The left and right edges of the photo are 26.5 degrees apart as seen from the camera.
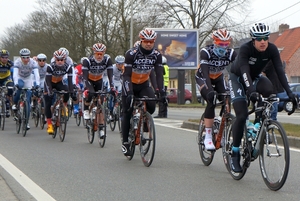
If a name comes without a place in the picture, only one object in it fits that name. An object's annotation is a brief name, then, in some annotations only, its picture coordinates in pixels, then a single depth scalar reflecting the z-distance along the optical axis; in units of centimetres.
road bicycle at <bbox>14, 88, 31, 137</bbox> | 1443
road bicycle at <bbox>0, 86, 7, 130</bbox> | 1619
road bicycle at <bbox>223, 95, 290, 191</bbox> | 674
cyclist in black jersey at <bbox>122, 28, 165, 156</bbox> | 922
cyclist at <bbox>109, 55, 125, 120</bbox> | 1663
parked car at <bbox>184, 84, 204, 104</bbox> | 5114
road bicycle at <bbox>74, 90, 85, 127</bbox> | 1755
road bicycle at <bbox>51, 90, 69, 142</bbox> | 1319
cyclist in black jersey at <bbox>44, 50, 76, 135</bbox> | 1337
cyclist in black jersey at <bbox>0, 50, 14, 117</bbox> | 1697
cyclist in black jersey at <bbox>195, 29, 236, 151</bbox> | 844
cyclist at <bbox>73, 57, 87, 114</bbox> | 1998
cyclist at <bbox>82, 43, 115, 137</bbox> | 1238
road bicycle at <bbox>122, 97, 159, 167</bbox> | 917
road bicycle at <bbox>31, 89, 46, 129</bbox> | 1573
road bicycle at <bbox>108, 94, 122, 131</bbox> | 1522
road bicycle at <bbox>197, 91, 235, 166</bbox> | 832
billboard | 3738
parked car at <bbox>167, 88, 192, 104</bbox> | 4569
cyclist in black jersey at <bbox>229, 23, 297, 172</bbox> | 709
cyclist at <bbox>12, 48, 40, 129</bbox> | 1481
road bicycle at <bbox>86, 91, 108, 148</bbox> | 1195
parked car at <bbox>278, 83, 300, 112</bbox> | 3303
